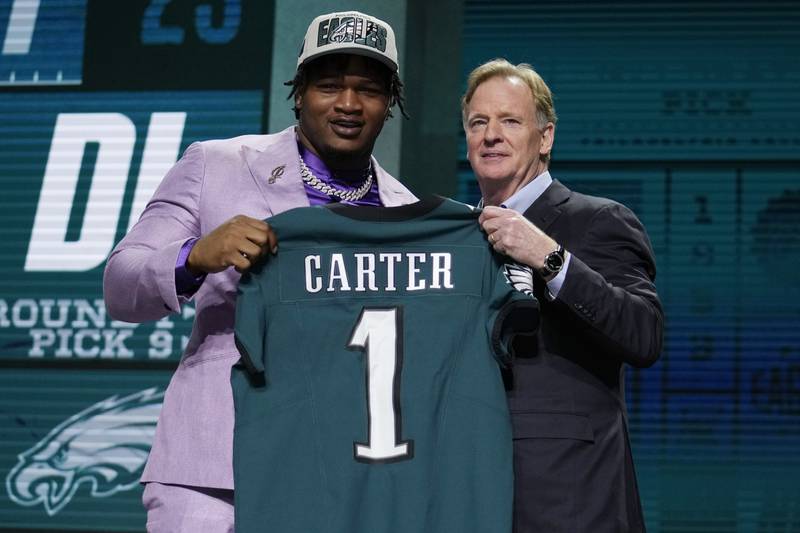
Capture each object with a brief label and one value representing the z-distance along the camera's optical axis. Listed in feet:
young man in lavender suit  16.28
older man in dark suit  16.78
